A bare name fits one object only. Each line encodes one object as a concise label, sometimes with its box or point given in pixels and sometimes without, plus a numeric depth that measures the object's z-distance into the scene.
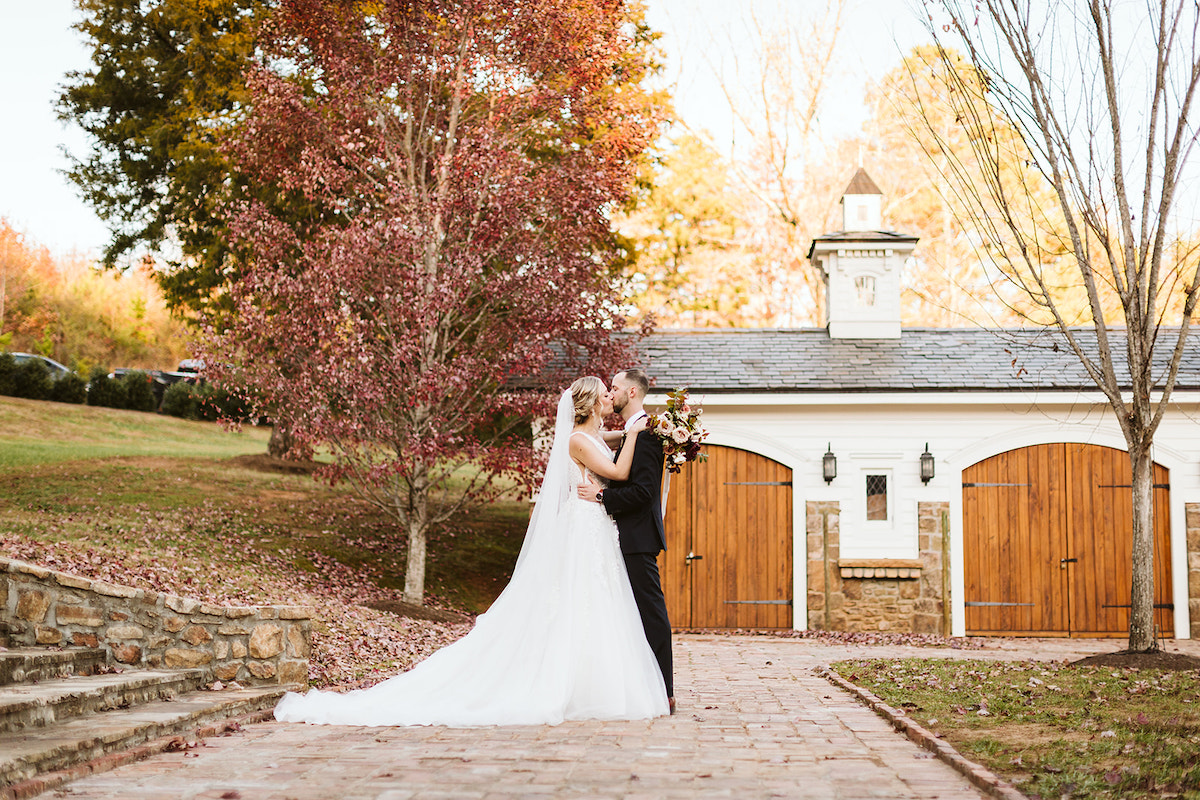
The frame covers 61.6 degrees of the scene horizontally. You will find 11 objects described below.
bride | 5.83
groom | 6.36
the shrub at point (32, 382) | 27.19
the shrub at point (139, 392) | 29.64
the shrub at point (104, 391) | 28.80
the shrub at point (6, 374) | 26.95
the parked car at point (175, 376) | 34.69
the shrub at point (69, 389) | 27.97
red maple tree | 11.49
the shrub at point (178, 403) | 30.30
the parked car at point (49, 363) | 28.58
